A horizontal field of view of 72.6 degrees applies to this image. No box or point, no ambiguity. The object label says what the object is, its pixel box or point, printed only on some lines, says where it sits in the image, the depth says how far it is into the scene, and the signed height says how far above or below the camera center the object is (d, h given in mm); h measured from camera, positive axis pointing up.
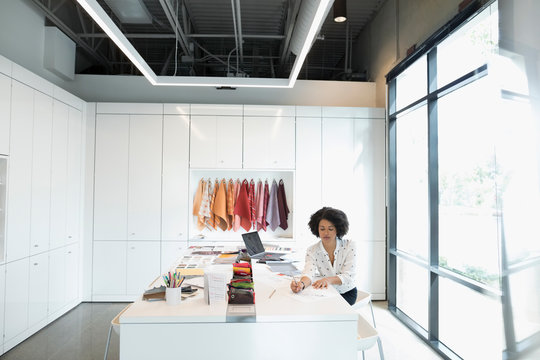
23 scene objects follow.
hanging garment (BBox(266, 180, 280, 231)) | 5426 -263
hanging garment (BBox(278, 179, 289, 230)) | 5488 -228
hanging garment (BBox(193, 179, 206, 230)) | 5402 -153
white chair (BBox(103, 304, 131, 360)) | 2500 -925
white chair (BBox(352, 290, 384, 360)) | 2377 -966
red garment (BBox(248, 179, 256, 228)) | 5414 -158
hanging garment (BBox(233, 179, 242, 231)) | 5375 -70
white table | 2033 -800
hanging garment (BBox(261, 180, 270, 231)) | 5473 -160
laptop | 3715 -587
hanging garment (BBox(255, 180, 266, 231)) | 5449 -190
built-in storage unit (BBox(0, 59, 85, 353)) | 3566 -105
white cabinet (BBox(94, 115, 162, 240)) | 5195 +201
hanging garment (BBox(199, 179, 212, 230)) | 5359 -216
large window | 2148 -72
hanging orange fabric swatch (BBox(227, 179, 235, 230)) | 5410 -188
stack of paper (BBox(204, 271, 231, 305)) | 2266 -589
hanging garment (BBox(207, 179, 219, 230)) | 5418 -366
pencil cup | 2256 -639
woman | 3023 -528
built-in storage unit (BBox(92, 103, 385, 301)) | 5195 +349
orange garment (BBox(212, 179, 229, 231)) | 5355 -230
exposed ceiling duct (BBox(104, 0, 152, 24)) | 4359 +2232
